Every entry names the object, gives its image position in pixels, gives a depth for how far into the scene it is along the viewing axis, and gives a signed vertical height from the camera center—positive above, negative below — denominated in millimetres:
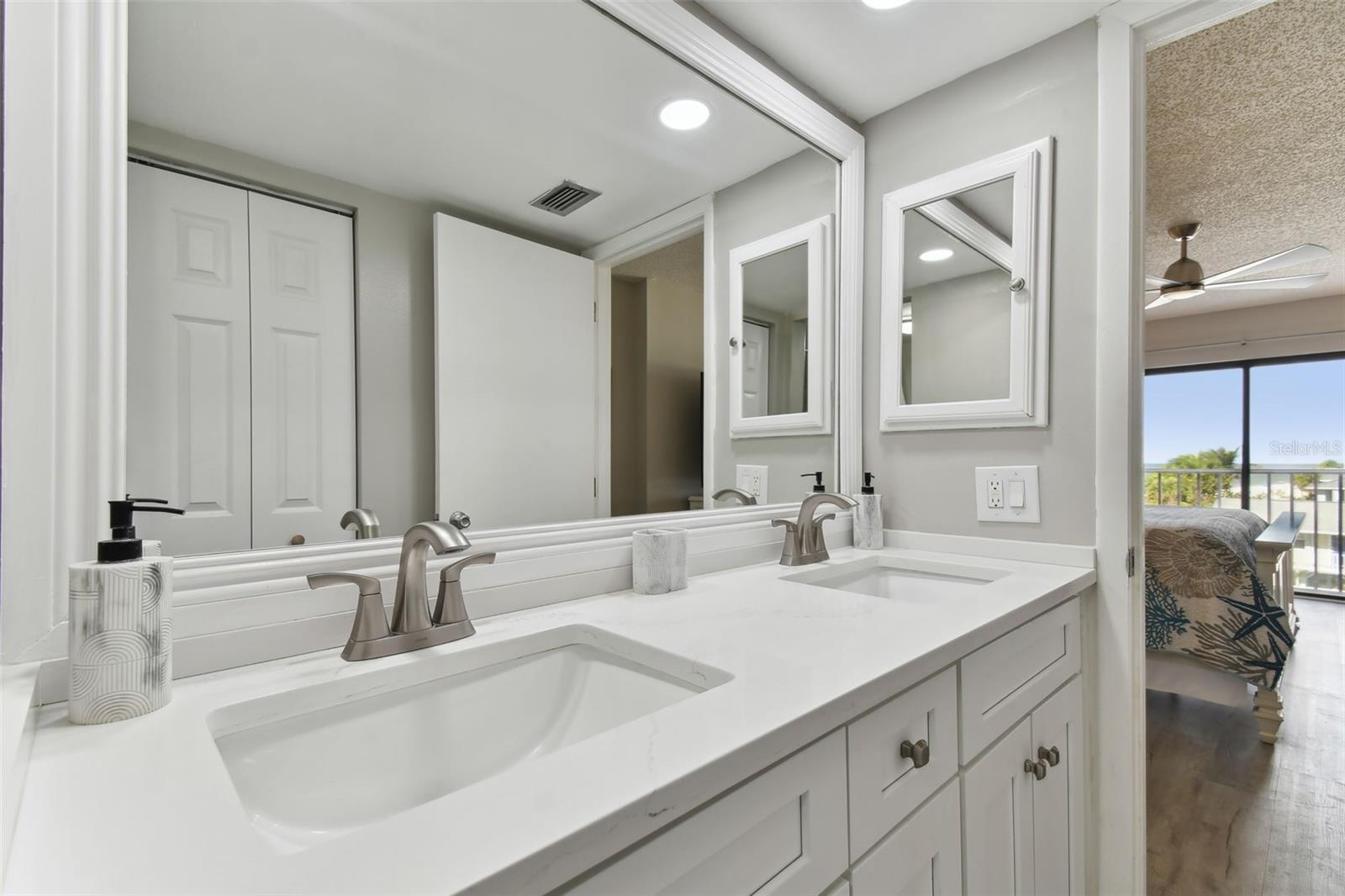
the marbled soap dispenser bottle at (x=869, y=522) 1598 -189
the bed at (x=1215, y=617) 2285 -661
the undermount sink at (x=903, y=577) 1346 -299
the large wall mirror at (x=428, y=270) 707 +279
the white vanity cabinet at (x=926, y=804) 523 -408
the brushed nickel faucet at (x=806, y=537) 1374 -200
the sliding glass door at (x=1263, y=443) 4578 +53
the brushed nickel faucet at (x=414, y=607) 724 -199
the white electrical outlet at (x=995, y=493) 1439 -102
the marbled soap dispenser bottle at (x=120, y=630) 544 -164
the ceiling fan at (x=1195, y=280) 2914 +900
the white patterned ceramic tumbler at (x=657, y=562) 1079 -201
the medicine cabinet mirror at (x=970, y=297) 1393 +386
